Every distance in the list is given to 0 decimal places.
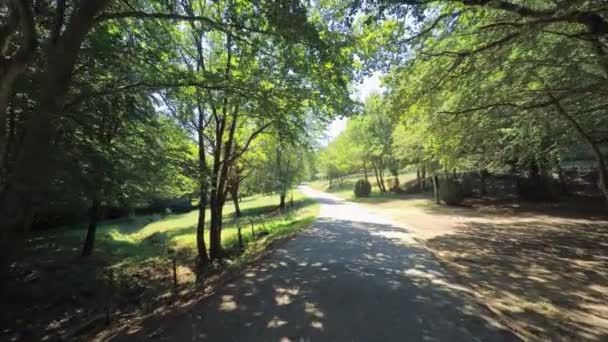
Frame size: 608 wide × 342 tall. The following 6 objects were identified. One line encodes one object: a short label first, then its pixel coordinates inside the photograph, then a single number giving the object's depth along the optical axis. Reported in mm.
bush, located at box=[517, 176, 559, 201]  17375
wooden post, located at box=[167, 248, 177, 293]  13162
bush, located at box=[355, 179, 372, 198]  28544
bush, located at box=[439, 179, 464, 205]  18391
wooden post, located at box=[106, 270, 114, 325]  6146
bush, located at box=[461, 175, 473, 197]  21609
